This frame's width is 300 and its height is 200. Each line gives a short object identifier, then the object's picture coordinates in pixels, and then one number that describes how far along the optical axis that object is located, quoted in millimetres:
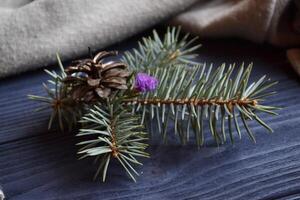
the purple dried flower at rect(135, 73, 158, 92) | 439
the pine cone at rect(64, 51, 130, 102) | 428
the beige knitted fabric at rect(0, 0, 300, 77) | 532
